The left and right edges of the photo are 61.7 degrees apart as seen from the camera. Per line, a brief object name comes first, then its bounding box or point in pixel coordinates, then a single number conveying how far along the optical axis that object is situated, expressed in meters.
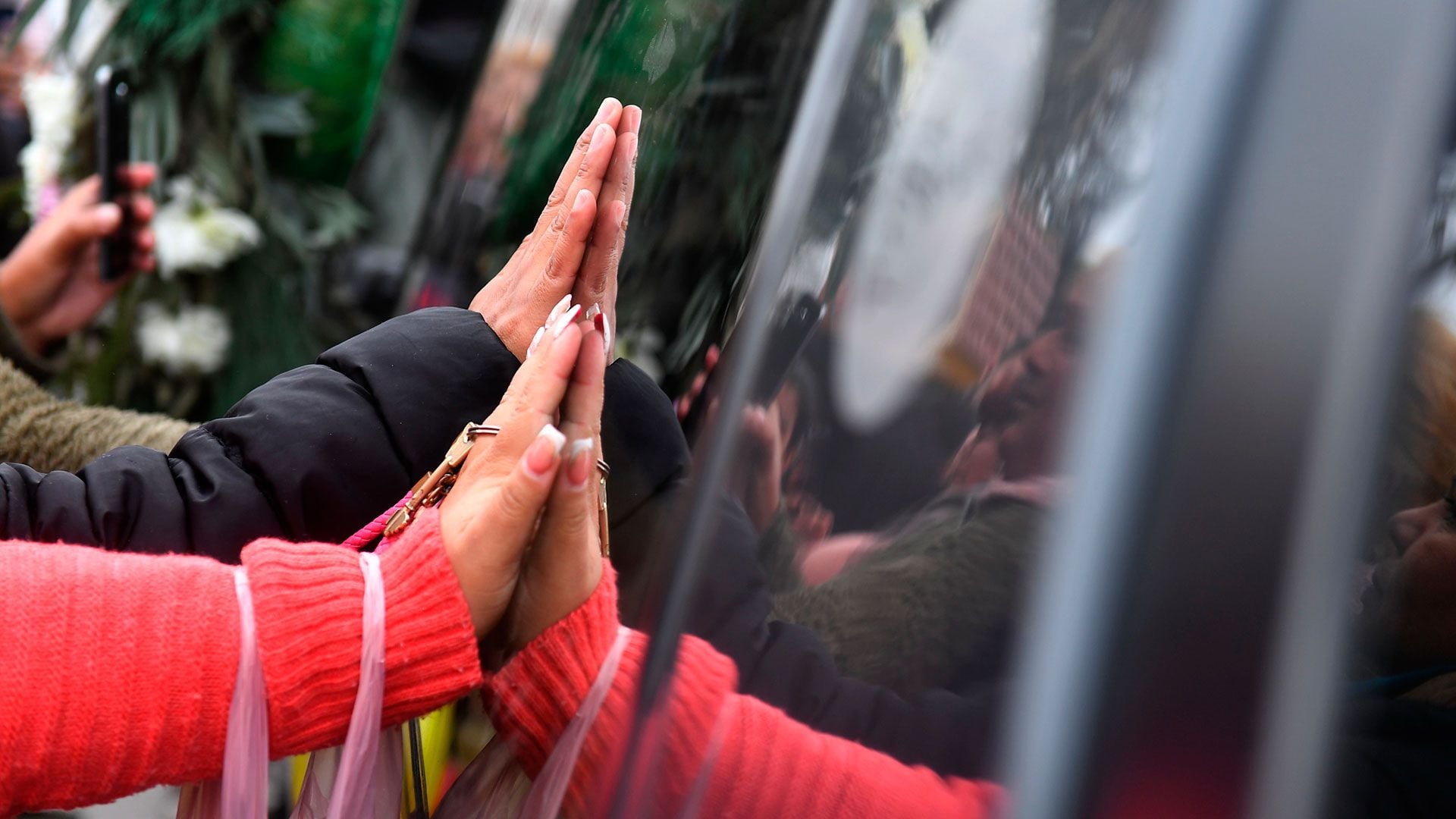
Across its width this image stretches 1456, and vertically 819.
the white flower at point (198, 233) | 1.82
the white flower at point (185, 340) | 1.79
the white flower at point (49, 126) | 1.90
